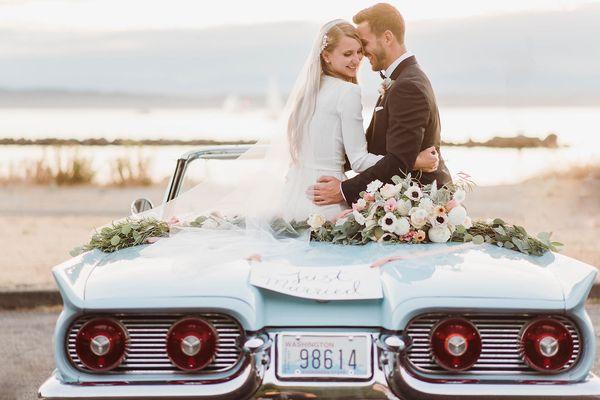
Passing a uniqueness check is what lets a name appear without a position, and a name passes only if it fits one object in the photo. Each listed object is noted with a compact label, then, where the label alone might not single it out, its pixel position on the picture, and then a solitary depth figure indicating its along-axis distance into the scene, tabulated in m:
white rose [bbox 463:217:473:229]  4.59
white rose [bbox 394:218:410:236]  4.49
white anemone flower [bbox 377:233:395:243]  4.50
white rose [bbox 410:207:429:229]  4.47
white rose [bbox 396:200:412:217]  4.56
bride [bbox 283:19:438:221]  5.20
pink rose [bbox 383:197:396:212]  4.57
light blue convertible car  3.64
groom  5.05
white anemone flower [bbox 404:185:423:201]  4.68
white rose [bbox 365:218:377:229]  4.54
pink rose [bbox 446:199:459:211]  4.61
